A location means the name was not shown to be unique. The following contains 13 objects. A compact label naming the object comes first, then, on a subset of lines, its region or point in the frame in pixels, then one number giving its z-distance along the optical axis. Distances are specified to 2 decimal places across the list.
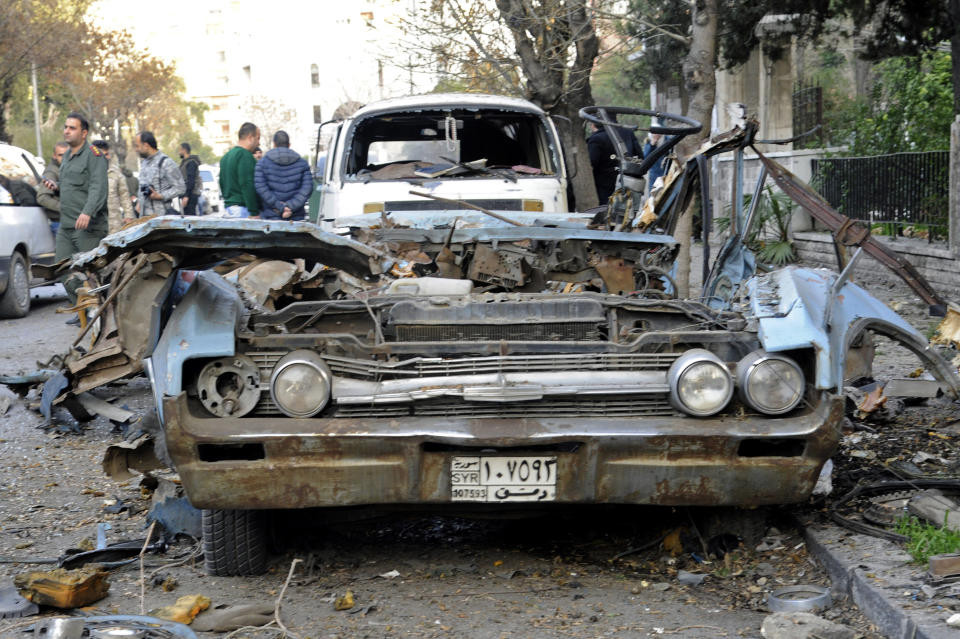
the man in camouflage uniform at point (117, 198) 11.83
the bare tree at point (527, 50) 13.27
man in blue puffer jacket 11.56
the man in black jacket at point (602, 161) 12.24
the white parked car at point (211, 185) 36.82
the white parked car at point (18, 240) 12.77
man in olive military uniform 10.85
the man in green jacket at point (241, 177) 11.91
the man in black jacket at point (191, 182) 14.95
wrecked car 3.76
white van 7.30
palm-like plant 14.78
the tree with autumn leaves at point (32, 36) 27.00
